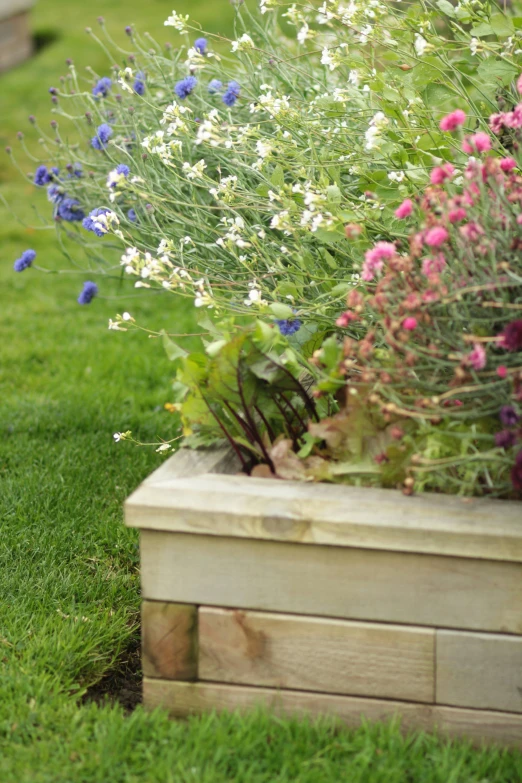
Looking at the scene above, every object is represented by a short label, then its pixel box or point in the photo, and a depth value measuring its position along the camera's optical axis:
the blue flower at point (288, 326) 2.21
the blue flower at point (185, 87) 2.59
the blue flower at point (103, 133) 2.68
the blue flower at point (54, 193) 3.04
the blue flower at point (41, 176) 3.04
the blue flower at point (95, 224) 2.26
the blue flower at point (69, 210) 3.14
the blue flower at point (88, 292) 3.11
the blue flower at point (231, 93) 2.57
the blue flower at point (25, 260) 3.01
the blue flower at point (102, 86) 2.92
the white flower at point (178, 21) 2.32
